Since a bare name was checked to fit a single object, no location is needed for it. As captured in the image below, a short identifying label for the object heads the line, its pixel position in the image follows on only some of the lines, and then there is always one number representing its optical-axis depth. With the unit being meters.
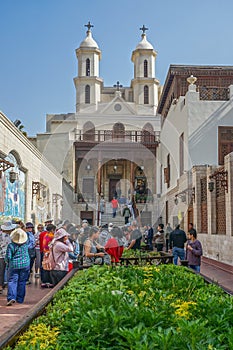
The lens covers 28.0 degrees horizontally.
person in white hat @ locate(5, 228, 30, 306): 8.98
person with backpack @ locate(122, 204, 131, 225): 29.17
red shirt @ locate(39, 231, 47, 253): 12.09
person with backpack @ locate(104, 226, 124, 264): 10.78
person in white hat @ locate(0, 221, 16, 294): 10.42
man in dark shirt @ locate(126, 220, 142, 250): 14.48
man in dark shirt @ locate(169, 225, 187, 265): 12.69
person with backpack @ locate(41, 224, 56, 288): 11.47
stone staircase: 31.72
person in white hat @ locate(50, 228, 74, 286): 9.52
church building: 36.31
